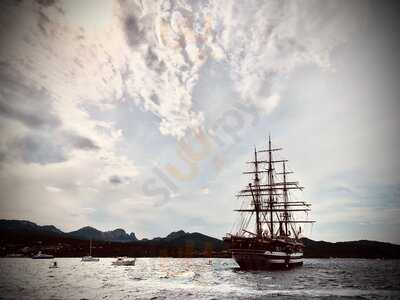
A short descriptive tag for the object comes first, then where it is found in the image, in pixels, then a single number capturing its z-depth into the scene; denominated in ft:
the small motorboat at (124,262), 375.88
